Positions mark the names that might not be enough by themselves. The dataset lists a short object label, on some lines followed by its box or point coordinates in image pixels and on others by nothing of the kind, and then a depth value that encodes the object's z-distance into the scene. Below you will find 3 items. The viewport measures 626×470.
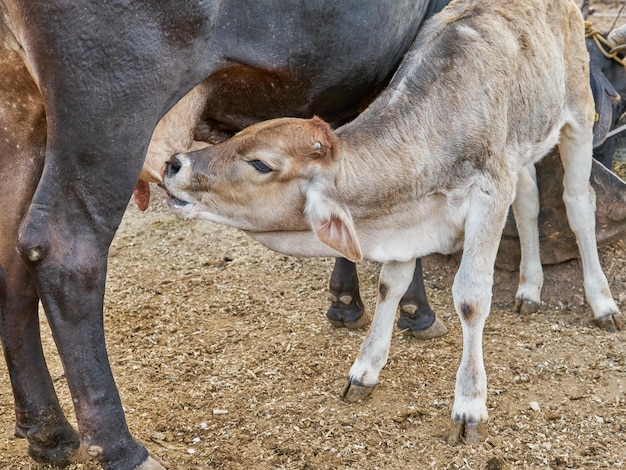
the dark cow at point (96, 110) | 2.85
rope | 5.38
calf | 3.43
